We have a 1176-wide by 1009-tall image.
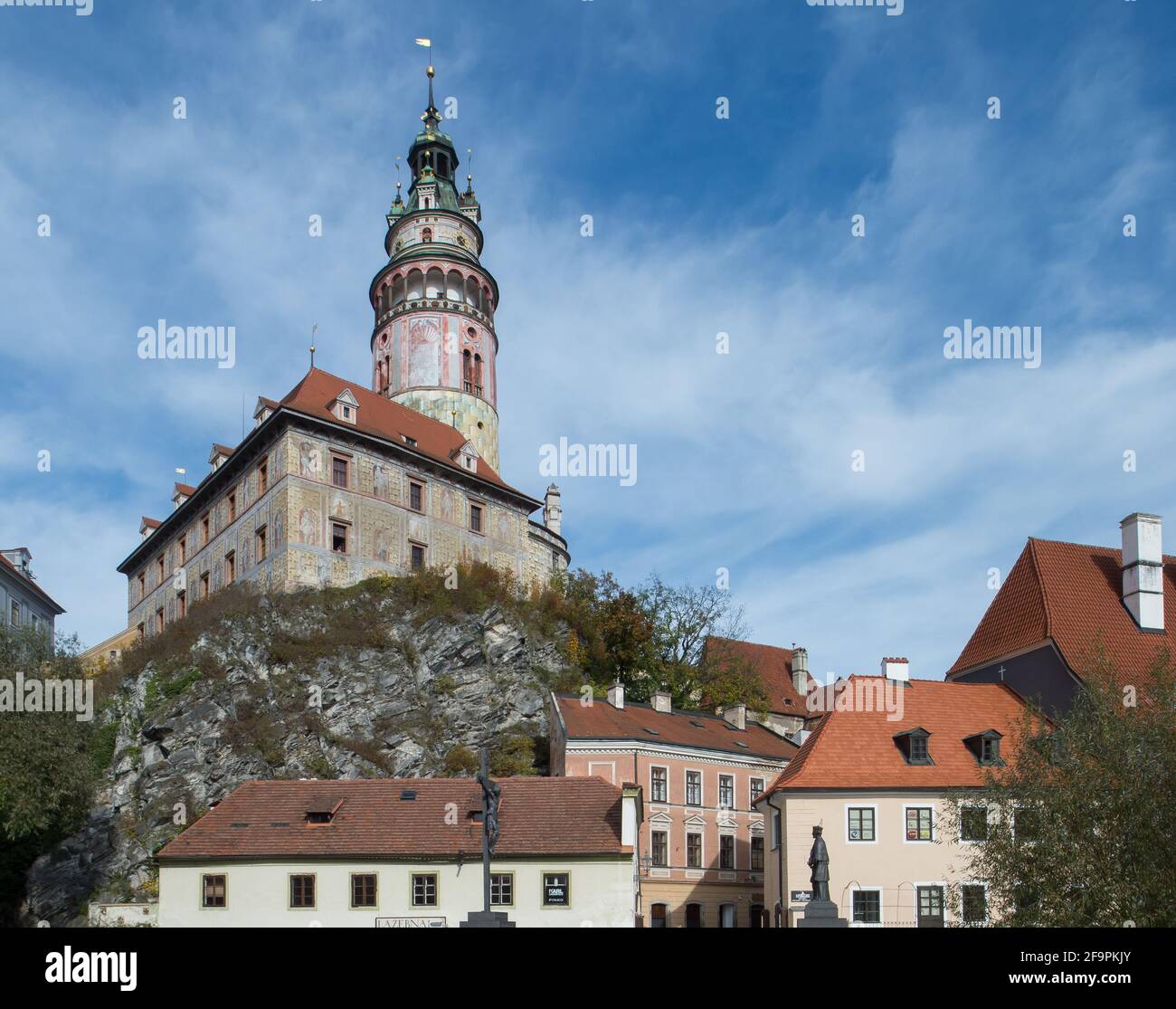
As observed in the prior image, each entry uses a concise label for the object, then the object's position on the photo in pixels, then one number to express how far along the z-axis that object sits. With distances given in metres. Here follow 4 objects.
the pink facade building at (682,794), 45.81
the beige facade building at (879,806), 36.41
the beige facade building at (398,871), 33.44
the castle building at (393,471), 55.69
